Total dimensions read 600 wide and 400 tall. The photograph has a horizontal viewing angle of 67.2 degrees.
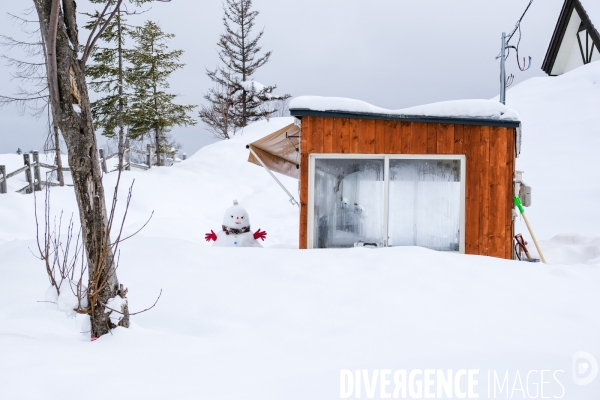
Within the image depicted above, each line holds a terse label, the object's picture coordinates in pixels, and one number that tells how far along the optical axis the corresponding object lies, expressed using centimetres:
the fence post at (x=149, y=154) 2050
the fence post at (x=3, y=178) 1364
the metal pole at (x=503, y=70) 1272
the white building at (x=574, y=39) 2397
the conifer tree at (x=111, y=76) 1886
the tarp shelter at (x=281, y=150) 823
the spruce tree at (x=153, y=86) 1997
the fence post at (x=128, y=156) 1933
